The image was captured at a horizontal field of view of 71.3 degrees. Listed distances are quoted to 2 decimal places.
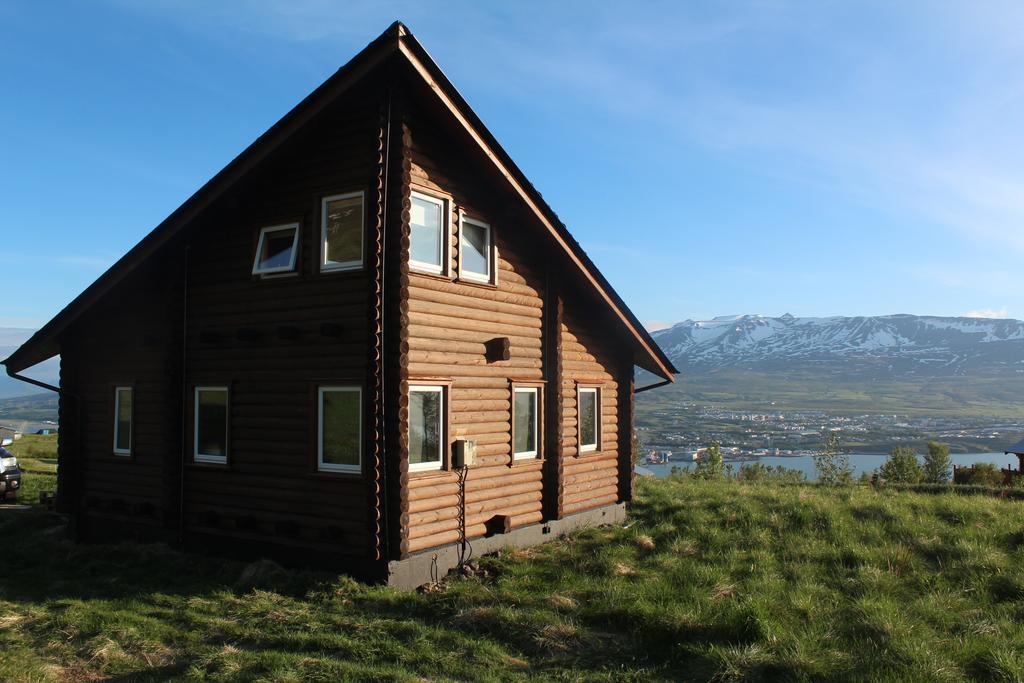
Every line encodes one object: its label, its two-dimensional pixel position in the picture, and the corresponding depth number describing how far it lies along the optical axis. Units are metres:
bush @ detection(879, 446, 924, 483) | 52.24
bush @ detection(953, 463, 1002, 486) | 29.94
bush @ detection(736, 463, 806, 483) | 33.06
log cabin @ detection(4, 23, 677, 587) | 11.25
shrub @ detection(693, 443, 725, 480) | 55.25
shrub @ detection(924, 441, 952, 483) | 56.38
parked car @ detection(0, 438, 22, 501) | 20.58
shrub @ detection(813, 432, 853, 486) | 52.05
